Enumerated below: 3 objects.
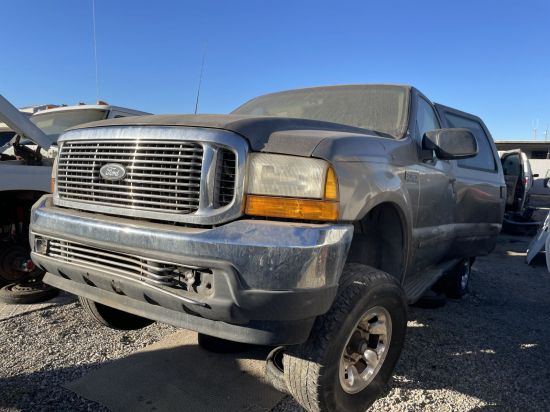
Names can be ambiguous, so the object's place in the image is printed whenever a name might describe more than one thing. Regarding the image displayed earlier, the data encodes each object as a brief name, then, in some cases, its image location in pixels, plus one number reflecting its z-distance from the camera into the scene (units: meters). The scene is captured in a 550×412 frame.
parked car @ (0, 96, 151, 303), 3.74
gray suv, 1.84
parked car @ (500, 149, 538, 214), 10.20
